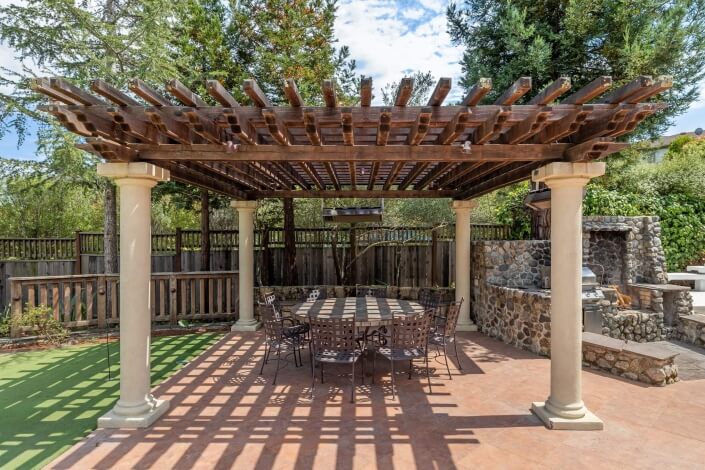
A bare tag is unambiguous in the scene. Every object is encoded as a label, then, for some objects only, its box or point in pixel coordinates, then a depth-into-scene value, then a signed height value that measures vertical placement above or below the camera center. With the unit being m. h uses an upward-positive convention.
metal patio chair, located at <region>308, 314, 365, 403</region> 3.86 -1.11
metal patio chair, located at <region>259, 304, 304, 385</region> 4.39 -1.26
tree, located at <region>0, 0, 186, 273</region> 6.48 +3.67
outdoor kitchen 5.36 -0.97
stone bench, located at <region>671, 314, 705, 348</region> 5.95 -1.67
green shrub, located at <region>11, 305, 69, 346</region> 5.73 -1.41
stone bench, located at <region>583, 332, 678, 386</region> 4.08 -1.53
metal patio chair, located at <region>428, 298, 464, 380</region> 4.49 -1.25
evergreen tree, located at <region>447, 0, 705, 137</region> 6.47 +3.73
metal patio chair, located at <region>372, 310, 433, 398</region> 3.96 -1.12
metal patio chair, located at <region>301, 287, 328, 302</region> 6.28 -1.12
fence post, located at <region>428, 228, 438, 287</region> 7.93 -0.46
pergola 2.60 +0.84
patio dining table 4.38 -1.06
